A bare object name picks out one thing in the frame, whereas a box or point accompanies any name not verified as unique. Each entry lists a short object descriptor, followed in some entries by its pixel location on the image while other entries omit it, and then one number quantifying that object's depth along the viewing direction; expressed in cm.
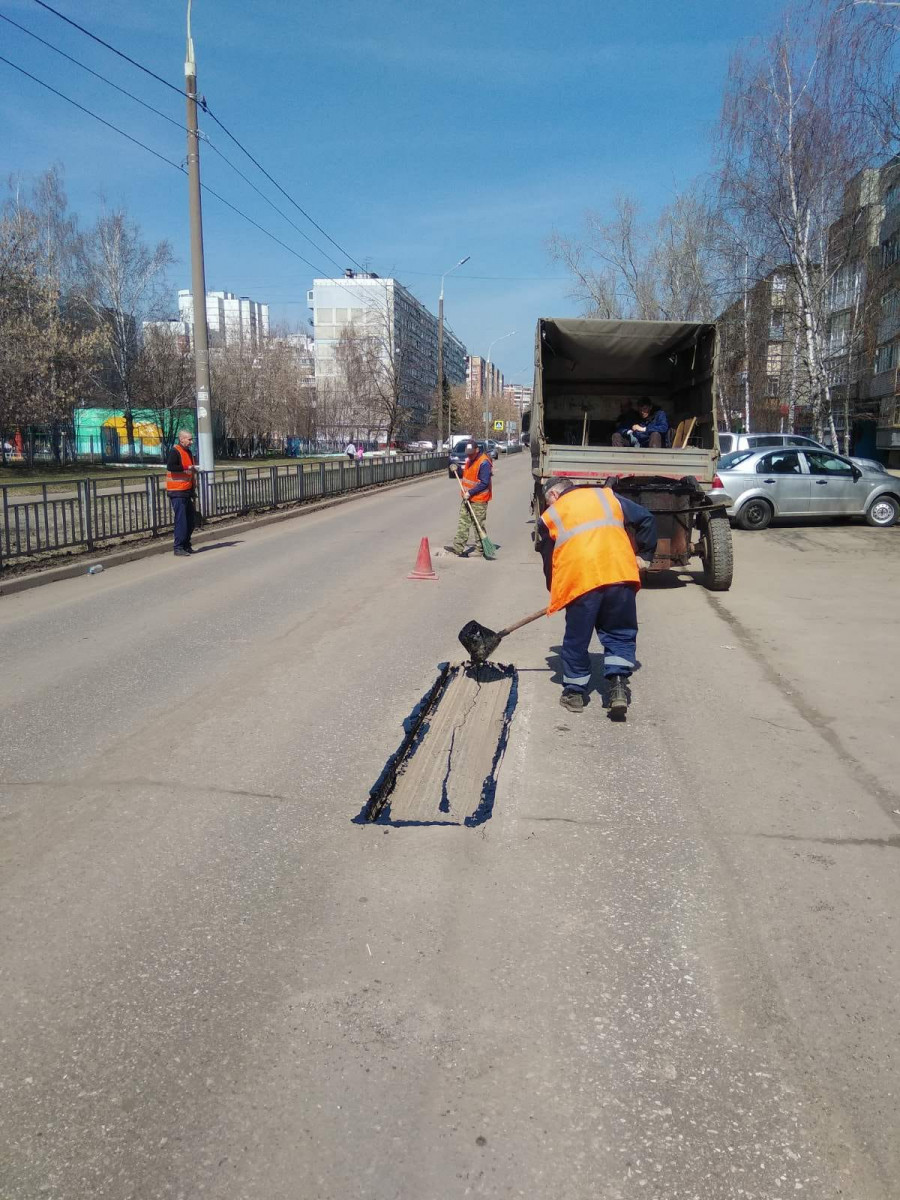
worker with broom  1253
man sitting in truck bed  1198
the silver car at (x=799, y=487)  1619
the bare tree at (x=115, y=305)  4469
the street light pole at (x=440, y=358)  4314
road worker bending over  533
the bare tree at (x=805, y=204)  2314
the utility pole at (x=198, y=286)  1595
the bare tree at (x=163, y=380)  4734
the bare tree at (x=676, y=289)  3668
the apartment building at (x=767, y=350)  2731
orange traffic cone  1089
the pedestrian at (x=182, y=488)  1266
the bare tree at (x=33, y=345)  3244
